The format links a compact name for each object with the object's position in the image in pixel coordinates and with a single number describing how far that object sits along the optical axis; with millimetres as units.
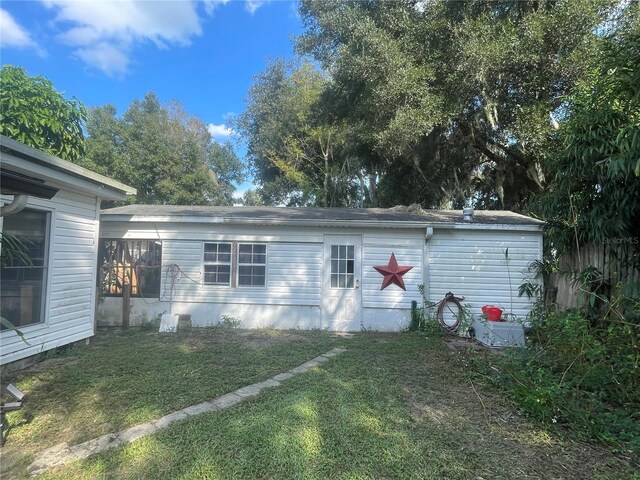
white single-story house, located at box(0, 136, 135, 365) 4438
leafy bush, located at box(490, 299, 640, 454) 3176
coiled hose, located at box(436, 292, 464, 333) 7418
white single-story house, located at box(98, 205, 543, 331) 7688
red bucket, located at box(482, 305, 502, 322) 6867
